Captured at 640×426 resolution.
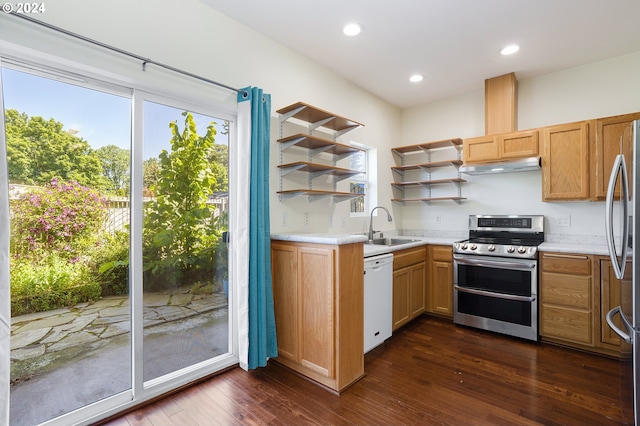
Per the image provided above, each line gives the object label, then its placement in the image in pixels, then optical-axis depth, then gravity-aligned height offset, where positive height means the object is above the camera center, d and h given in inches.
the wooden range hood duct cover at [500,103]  138.4 +50.0
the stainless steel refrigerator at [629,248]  56.5 -7.0
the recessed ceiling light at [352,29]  101.9 +61.8
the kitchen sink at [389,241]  154.3 -14.0
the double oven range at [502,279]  119.2 -27.1
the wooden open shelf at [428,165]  154.3 +25.0
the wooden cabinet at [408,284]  124.5 -30.9
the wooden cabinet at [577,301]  106.6 -31.9
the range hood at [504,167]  128.1 +20.2
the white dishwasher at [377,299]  104.0 -30.4
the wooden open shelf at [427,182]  155.8 +16.2
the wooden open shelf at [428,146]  152.4 +35.0
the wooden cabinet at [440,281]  141.1 -31.7
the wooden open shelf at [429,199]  156.1 +7.2
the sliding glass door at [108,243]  66.3 -7.5
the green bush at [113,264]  75.6 -12.5
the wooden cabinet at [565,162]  119.3 +20.2
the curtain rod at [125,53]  62.2 +38.4
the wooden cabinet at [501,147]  129.7 +29.2
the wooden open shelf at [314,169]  110.1 +16.9
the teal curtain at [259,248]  93.7 -10.5
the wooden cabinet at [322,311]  86.4 -29.1
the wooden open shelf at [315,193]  110.9 +7.6
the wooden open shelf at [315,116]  106.3 +35.8
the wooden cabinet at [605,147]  112.4 +24.4
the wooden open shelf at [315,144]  109.1 +26.3
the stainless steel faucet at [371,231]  149.8 -8.8
